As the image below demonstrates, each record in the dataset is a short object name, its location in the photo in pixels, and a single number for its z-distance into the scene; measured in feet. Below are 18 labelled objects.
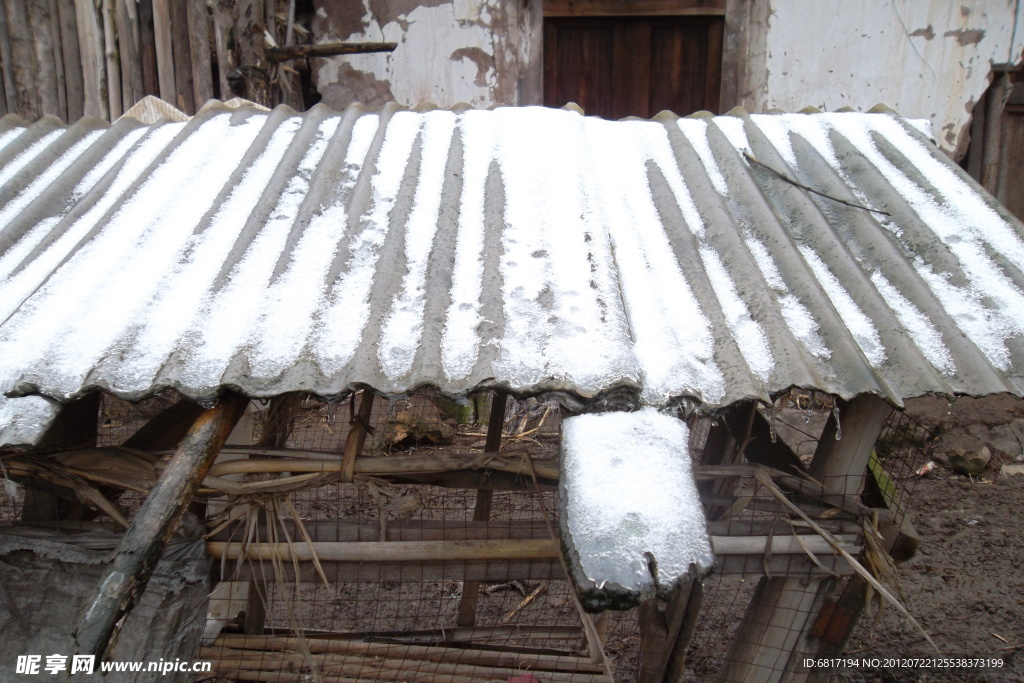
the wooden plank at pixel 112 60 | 13.78
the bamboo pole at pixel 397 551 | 6.59
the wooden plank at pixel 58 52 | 13.53
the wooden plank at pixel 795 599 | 6.47
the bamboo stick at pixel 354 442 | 6.28
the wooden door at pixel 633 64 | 16.51
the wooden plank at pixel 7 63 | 13.14
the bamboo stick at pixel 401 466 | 6.26
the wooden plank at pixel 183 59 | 14.30
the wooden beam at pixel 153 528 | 3.94
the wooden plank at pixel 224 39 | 14.40
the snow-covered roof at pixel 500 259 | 5.15
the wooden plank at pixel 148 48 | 14.23
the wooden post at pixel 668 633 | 7.64
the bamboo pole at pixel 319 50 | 14.80
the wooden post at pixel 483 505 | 9.42
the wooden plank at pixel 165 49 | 14.05
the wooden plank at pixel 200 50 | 14.19
